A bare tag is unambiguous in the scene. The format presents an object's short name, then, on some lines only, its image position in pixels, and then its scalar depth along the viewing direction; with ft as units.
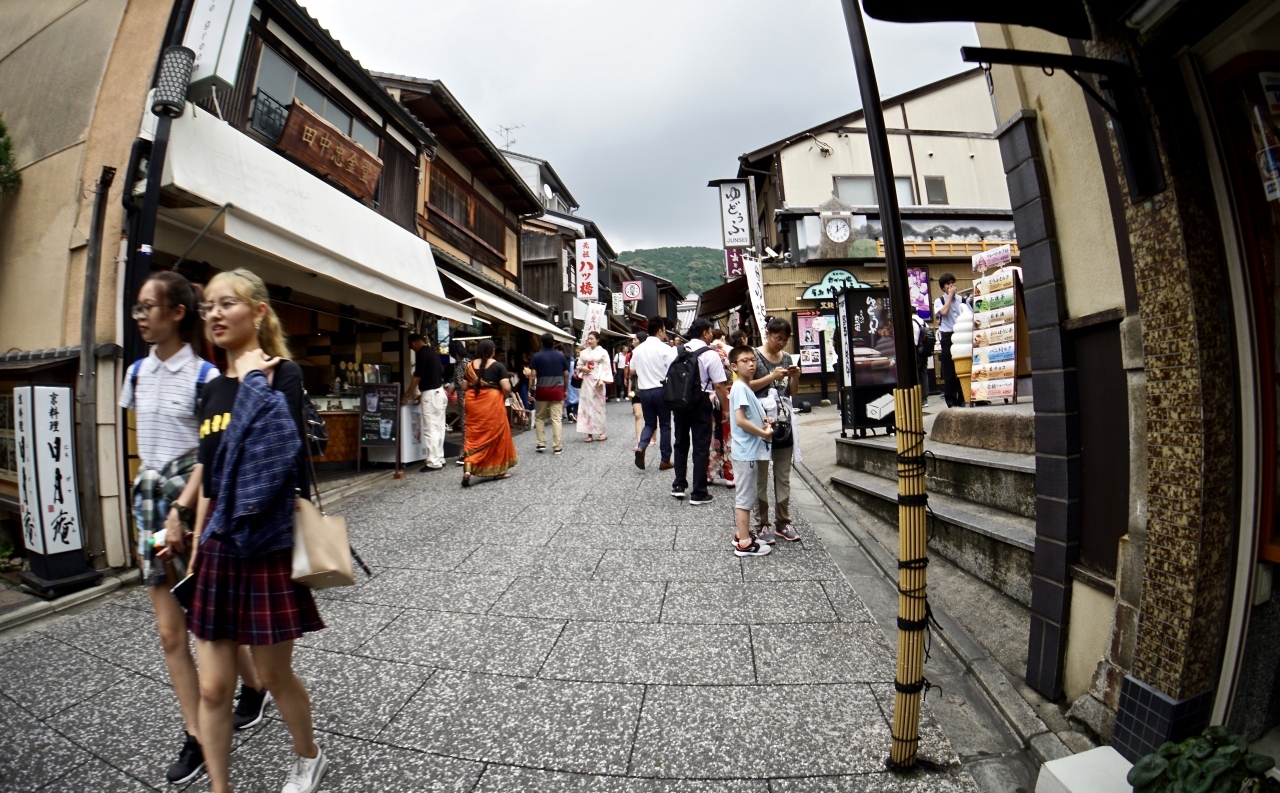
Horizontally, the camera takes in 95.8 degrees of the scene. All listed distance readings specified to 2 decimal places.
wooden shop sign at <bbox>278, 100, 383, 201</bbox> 24.21
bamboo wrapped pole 6.65
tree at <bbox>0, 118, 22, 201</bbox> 18.15
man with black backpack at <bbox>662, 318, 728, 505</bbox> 18.76
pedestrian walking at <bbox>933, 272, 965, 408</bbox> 25.59
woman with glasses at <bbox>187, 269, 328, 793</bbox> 6.02
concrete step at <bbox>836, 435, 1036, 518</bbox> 12.35
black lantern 14.52
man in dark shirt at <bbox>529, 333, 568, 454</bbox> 31.12
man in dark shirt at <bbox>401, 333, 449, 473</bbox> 27.48
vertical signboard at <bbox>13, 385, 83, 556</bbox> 13.30
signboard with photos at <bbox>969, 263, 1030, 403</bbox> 21.20
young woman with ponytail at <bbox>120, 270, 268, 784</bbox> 7.26
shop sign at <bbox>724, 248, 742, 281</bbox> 61.21
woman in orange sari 24.22
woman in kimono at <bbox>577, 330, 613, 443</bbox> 33.32
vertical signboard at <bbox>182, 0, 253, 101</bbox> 14.96
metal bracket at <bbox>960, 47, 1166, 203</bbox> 6.37
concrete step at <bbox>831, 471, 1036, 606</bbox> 10.75
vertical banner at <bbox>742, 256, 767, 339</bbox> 41.47
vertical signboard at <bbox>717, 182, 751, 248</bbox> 58.80
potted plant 4.89
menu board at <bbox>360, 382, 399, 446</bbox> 26.43
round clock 55.52
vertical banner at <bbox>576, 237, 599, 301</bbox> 79.15
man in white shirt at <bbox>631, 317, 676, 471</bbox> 24.66
